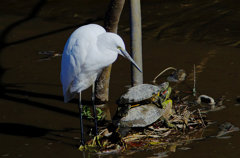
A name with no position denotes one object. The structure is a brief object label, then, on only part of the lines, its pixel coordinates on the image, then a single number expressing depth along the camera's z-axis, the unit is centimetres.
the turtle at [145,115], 996
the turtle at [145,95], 1024
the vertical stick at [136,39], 1133
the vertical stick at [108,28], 1134
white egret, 937
